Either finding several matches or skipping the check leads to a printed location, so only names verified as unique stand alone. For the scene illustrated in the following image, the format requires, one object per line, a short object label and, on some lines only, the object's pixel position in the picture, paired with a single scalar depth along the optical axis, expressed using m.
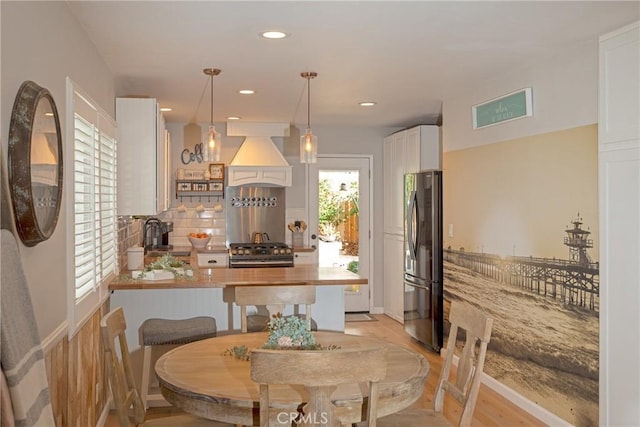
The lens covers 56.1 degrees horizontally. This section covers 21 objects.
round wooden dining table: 2.16
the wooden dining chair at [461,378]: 2.51
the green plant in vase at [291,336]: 2.50
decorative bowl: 6.96
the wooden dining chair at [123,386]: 2.46
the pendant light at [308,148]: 4.20
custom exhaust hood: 6.91
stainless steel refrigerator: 5.78
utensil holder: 7.44
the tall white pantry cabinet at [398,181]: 6.46
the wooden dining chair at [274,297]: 3.38
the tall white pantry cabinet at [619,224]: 3.19
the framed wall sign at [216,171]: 7.17
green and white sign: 4.23
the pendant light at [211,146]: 4.11
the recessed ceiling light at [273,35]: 3.37
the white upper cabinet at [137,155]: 4.40
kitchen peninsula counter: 4.16
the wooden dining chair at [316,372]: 1.90
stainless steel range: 6.66
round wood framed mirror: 2.03
